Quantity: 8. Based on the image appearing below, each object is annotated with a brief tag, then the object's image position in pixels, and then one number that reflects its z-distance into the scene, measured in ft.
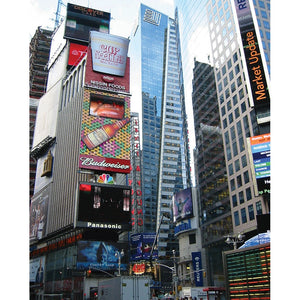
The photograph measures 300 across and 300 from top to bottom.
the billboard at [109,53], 288.92
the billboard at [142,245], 347.44
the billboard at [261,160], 194.70
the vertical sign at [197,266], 261.20
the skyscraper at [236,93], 214.69
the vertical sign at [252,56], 209.35
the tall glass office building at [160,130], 495.00
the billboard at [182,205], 296.30
